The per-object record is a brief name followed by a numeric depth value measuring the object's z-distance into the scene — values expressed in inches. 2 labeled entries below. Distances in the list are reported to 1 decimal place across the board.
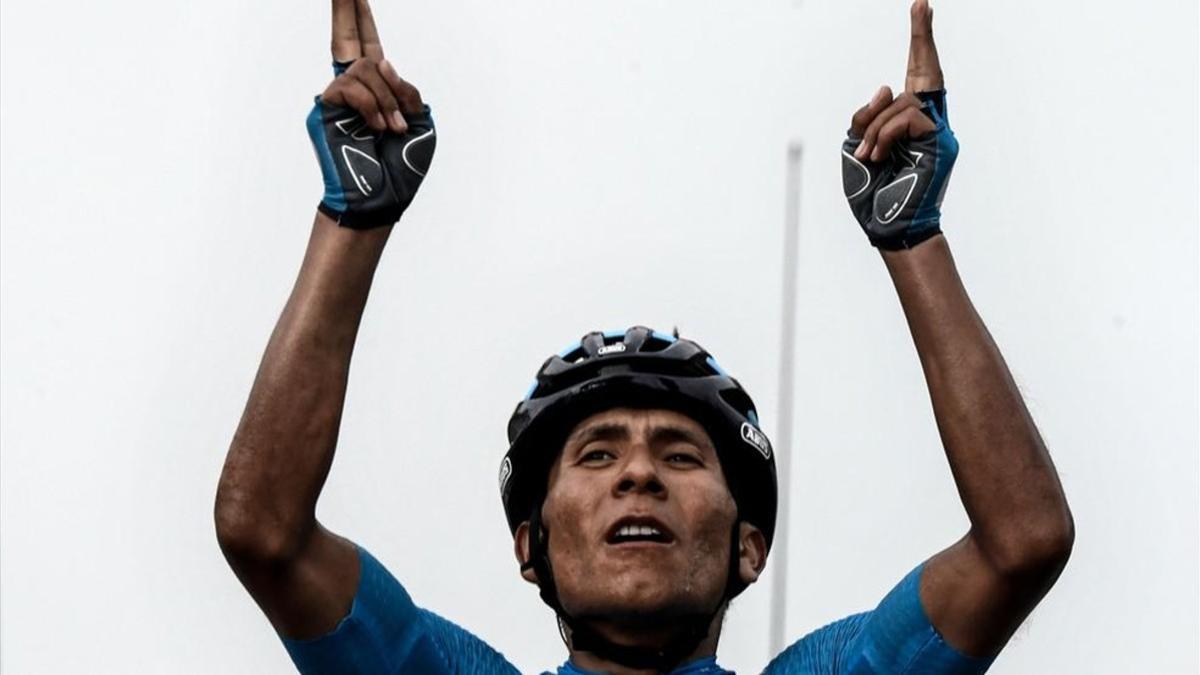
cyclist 319.6
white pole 417.7
